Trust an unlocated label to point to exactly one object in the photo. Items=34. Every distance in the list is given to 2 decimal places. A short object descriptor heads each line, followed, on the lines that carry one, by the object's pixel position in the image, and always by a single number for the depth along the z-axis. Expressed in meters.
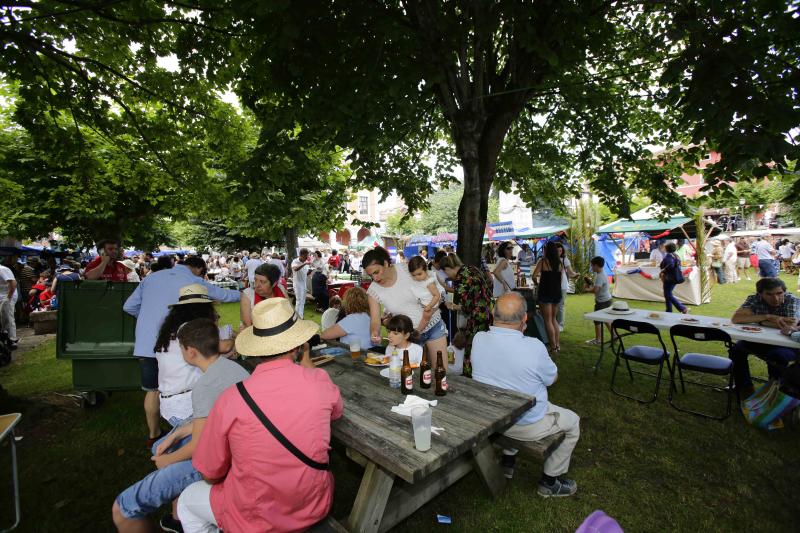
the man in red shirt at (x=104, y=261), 5.57
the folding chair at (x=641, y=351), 4.54
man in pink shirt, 1.66
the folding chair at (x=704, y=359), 4.08
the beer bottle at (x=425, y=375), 2.81
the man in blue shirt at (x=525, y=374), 2.78
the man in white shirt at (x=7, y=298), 7.18
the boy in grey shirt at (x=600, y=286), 6.93
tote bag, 3.65
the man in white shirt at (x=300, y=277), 10.52
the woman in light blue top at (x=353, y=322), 4.01
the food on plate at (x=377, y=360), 3.45
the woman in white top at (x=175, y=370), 2.85
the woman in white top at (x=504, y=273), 7.37
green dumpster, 4.34
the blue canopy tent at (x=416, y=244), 26.11
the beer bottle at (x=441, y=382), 2.69
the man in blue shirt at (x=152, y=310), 3.59
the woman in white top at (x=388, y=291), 4.04
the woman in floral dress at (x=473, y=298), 5.29
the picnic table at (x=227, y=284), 16.13
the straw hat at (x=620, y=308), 5.51
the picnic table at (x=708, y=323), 3.92
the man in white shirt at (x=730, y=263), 14.62
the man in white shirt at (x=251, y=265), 11.52
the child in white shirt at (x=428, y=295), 4.14
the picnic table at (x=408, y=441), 2.02
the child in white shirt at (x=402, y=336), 3.30
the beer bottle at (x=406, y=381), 2.75
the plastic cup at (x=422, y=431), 2.00
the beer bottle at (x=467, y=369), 4.92
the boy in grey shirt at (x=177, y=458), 2.10
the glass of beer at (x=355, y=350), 3.71
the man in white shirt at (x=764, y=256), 6.20
